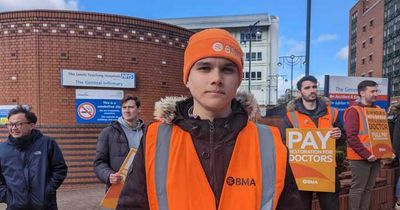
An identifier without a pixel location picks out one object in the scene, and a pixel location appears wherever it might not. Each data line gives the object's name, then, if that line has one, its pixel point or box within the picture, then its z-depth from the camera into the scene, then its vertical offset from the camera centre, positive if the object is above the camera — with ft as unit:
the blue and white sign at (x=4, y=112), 31.09 -1.38
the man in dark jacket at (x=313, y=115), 14.12 -0.68
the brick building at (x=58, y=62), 30.86 +2.82
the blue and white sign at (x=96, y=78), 31.27 +1.53
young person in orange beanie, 5.02 -0.81
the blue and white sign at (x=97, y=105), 31.53 -0.76
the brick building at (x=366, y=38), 189.06 +33.19
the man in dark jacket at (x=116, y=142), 13.48 -1.69
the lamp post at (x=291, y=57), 92.87 +10.16
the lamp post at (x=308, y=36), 29.99 +4.95
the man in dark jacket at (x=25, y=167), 12.57 -2.45
